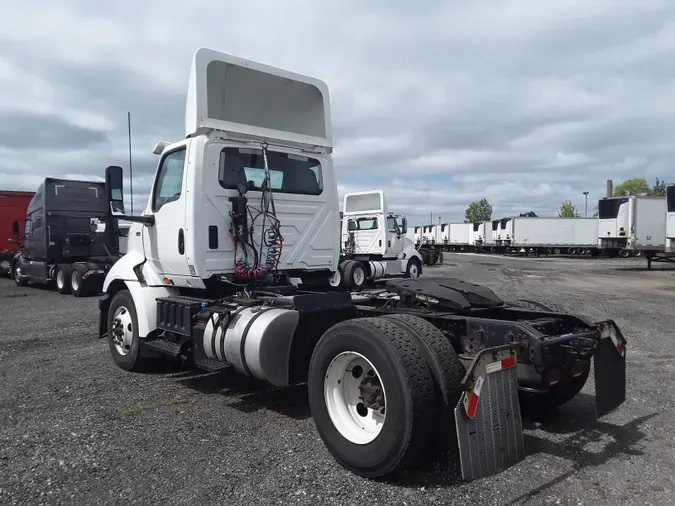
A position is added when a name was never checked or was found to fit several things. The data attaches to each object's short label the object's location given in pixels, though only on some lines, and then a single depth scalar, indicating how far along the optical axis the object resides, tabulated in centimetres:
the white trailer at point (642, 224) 2716
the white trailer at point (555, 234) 4619
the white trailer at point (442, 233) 6454
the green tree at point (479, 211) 13450
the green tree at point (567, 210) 9688
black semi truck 1628
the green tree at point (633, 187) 8450
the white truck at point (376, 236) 2103
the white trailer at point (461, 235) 6088
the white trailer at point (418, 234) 6956
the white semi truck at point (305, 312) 345
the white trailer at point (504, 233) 4988
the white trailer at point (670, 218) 2239
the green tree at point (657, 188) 7859
